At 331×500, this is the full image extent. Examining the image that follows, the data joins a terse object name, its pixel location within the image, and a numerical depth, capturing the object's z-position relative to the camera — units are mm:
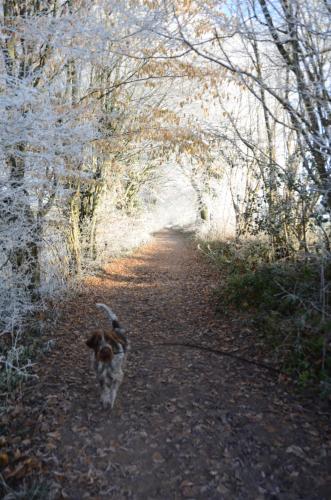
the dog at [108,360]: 3971
